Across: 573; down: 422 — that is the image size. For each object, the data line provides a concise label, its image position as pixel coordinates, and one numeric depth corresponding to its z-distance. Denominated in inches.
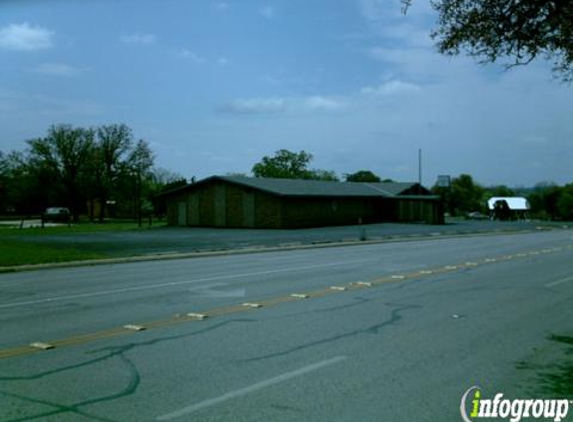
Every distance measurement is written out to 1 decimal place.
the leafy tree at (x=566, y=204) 4078.5
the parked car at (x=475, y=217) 3911.4
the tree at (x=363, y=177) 5241.1
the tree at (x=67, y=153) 3312.0
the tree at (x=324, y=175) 4907.5
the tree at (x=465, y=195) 5623.5
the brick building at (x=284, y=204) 2085.4
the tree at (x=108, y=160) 3339.1
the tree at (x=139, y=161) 3438.5
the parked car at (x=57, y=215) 2918.3
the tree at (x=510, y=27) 348.8
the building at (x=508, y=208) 3949.3
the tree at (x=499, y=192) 5684.1
